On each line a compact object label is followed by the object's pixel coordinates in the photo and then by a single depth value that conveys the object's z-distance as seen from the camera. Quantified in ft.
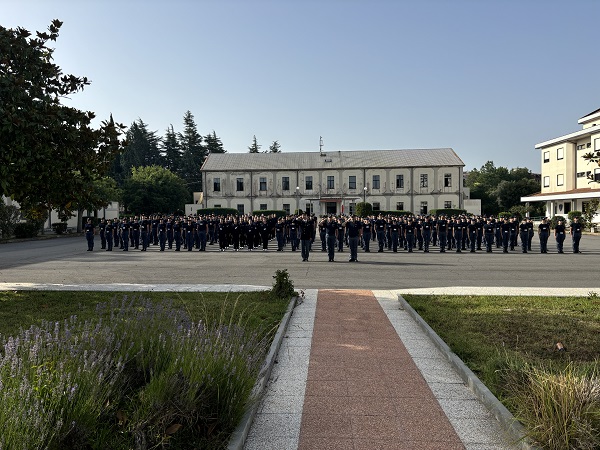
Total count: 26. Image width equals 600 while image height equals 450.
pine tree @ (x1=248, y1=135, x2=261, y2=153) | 416.87
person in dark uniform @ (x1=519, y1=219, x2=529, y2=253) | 79.46
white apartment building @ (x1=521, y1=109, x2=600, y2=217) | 154.51
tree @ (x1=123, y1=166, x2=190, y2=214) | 199.93
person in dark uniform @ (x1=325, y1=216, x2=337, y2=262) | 65.36
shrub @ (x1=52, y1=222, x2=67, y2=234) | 139.54
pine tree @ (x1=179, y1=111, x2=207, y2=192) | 330.95
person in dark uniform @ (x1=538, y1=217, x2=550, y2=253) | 78.85
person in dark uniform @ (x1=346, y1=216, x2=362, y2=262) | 64.69
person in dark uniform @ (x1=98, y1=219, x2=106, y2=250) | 89.25
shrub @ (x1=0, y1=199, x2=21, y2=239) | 115.55
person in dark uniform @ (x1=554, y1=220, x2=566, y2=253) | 76.84
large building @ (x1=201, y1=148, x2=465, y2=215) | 205.83
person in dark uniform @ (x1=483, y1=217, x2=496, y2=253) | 80.79
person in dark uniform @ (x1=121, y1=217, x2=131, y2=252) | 87.04
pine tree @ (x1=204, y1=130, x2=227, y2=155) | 344.28
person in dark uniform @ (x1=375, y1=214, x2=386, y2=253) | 81.82
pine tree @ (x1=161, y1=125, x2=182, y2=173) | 340.59
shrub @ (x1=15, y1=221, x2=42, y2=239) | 121.70
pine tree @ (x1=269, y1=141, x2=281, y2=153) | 458.09
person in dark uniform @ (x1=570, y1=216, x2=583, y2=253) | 77.15
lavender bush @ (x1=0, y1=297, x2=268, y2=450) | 11.21
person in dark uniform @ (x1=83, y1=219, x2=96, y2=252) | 85.35
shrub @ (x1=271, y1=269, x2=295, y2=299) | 35.35
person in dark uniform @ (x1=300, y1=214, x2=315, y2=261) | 65.46
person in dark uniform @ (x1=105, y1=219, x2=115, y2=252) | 87.97
